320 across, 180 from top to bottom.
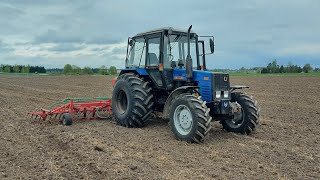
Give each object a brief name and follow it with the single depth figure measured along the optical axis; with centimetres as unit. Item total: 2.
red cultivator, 748
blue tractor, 577
